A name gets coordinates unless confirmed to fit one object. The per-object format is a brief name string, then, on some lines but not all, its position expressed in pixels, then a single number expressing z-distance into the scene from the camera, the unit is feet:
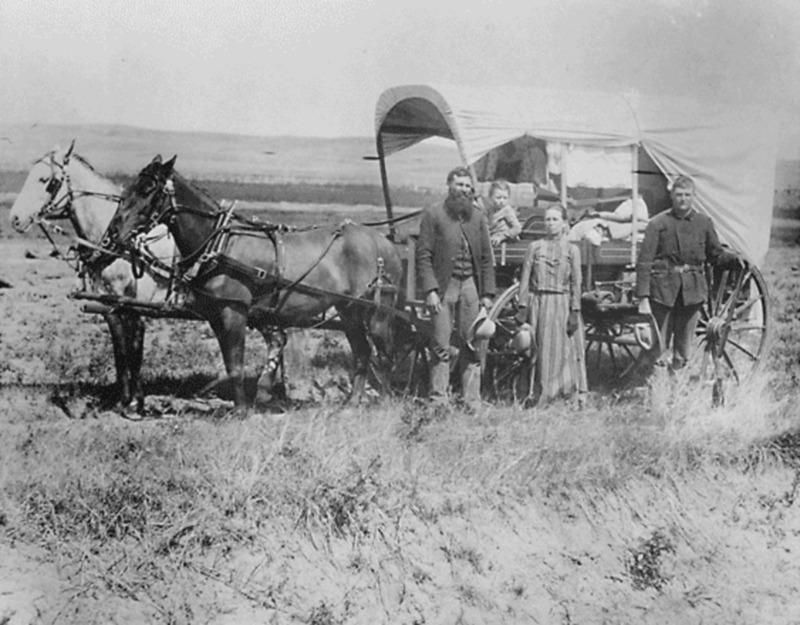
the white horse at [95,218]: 25.48
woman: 25.12
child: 27.32
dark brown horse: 23.54
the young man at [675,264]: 25.59
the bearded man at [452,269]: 24.63
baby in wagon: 27.84
